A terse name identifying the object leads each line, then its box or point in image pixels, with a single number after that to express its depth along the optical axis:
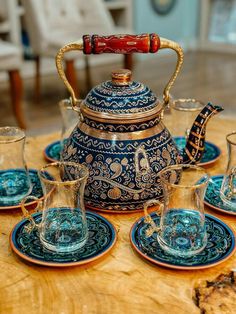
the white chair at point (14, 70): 2.63
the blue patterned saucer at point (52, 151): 1.20
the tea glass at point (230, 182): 0.98
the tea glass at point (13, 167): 1.02
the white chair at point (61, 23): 3.04
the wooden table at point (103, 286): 0.74
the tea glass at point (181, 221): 0.83
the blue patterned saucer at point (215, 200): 0.97
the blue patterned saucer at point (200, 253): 0.80
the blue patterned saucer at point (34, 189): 0.99
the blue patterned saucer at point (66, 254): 0.81
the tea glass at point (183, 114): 1.20
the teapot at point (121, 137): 0.94
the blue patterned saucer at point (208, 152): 1.17
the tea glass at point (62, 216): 0.84
